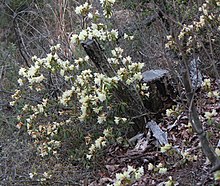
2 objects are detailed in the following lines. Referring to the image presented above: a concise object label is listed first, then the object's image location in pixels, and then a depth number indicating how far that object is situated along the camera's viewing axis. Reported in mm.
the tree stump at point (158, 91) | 3922
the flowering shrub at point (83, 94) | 3568
